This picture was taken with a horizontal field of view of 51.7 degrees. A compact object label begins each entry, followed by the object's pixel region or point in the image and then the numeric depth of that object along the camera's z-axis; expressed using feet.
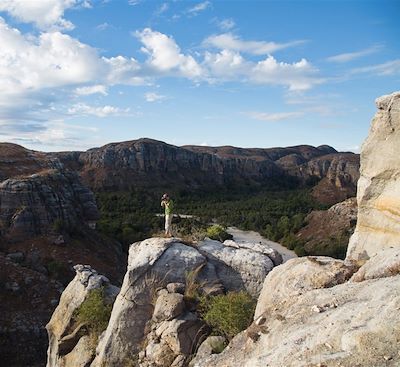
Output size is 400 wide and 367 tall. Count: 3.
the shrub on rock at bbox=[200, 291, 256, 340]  29.76
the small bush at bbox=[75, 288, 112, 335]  39.37
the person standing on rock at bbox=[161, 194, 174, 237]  42.43
